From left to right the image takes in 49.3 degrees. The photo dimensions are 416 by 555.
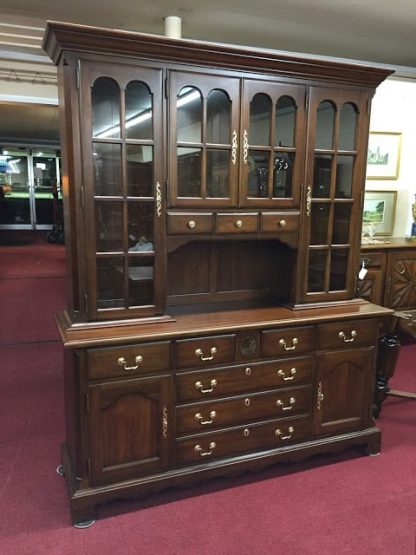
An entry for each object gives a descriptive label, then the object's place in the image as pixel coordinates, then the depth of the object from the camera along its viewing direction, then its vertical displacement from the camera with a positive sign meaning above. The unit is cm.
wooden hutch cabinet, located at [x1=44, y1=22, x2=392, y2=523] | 202 -33
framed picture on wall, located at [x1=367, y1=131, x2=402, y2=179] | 434 +41
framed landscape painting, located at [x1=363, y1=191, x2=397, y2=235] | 448 -13
